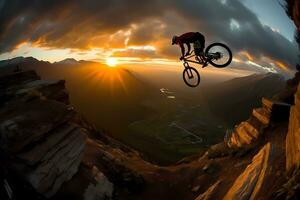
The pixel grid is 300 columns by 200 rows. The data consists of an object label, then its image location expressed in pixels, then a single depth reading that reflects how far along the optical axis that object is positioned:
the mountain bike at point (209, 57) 14.00
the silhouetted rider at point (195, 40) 14.29
